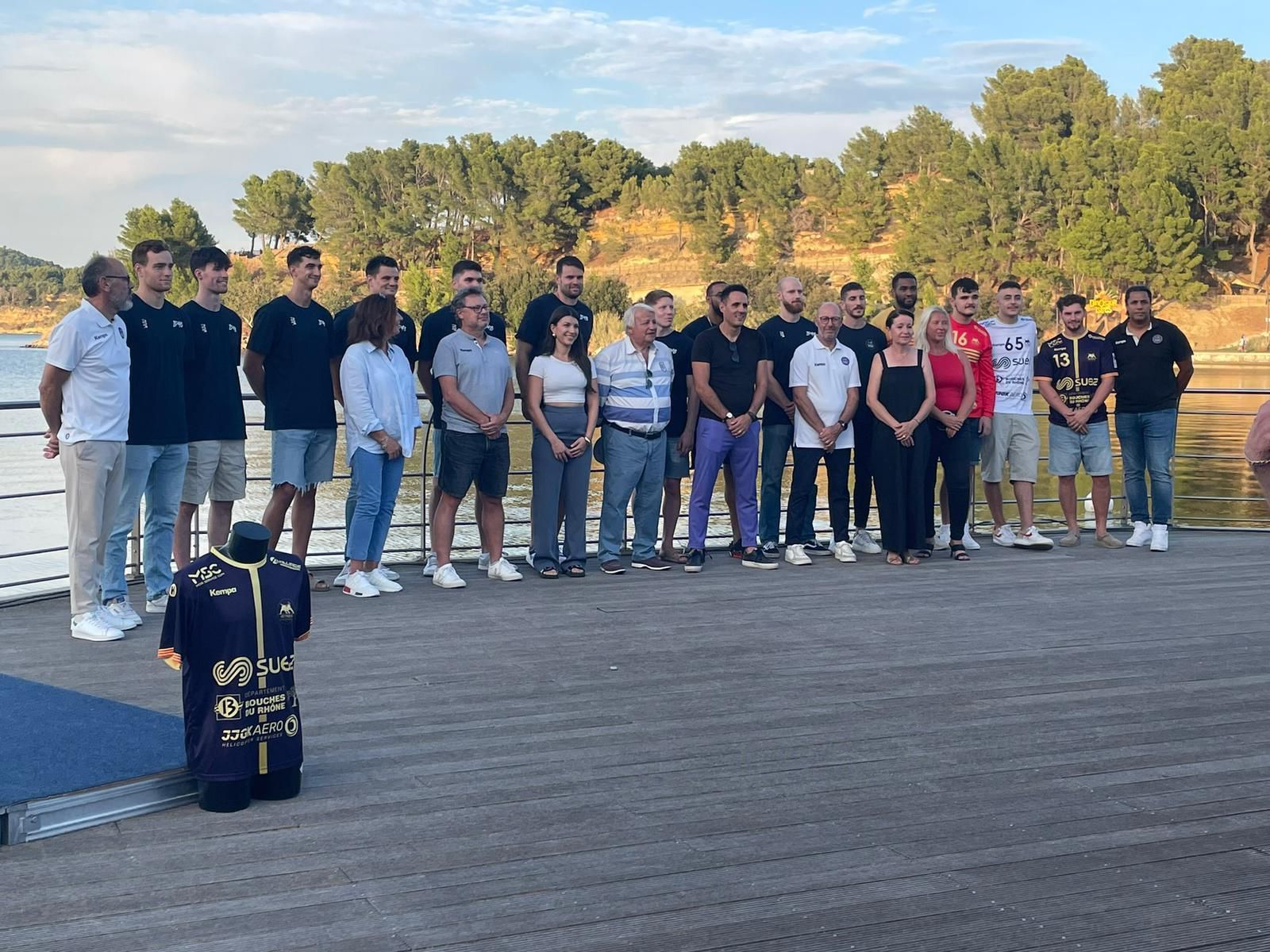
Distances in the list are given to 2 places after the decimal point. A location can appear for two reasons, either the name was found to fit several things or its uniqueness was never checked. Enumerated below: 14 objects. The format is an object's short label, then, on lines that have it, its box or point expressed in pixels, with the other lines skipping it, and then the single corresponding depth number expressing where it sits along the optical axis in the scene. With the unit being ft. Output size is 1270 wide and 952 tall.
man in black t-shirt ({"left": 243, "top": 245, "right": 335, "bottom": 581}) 20.47
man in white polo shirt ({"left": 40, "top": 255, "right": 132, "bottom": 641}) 16.78
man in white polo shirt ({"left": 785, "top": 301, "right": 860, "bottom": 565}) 24.09
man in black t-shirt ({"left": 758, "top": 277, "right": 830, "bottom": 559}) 24.63
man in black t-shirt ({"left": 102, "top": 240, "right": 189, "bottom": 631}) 18.08
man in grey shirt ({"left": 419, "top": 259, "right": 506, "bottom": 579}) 22.15
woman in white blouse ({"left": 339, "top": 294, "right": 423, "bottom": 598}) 20.49
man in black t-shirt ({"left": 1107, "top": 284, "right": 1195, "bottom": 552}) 26.08
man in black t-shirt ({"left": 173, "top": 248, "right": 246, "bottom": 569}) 19.40
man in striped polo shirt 23.03
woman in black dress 24.16
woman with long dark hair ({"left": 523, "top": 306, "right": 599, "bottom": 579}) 22.50
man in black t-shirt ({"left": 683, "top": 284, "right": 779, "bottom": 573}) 23.40
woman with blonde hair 24.76
